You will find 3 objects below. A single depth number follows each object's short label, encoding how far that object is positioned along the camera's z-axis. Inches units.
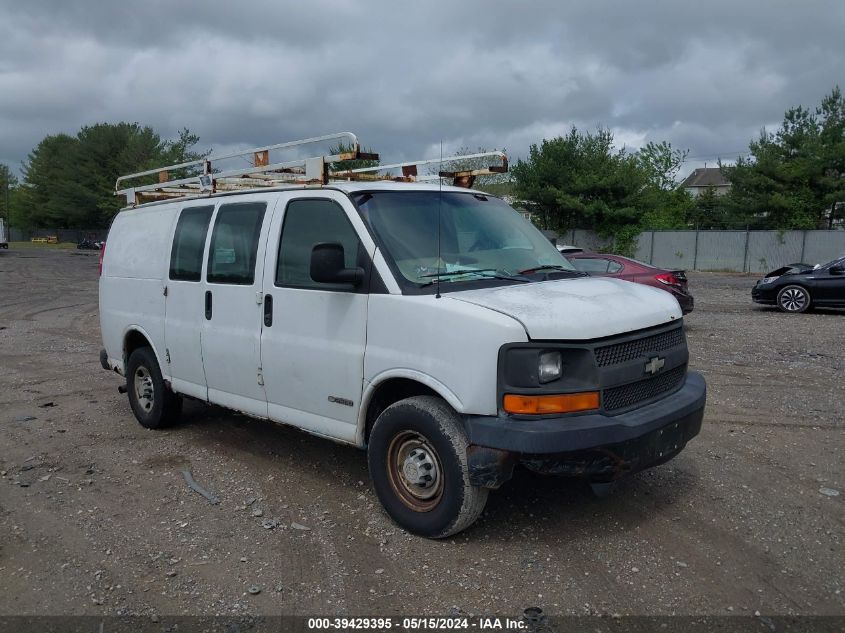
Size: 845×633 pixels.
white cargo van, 144.4
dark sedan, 598.5
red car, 466.3
